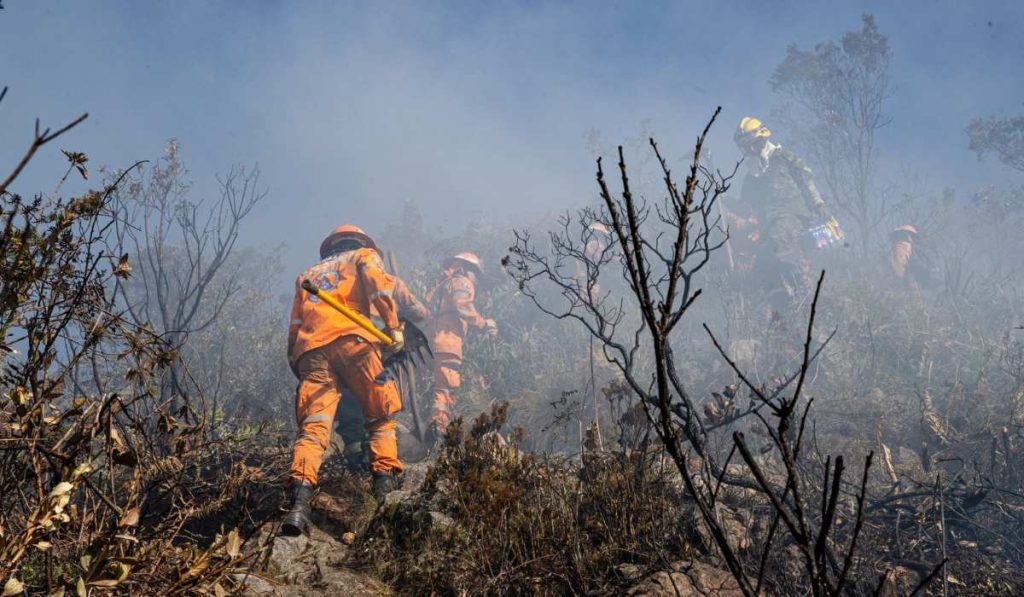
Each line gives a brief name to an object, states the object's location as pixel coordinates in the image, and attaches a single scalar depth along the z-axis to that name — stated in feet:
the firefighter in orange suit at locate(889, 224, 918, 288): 61.93
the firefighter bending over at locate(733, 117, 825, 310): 57.16
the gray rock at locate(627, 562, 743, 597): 9.26
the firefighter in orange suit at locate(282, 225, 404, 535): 14.58
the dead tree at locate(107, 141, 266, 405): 27.07
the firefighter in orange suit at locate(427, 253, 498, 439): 33.94
